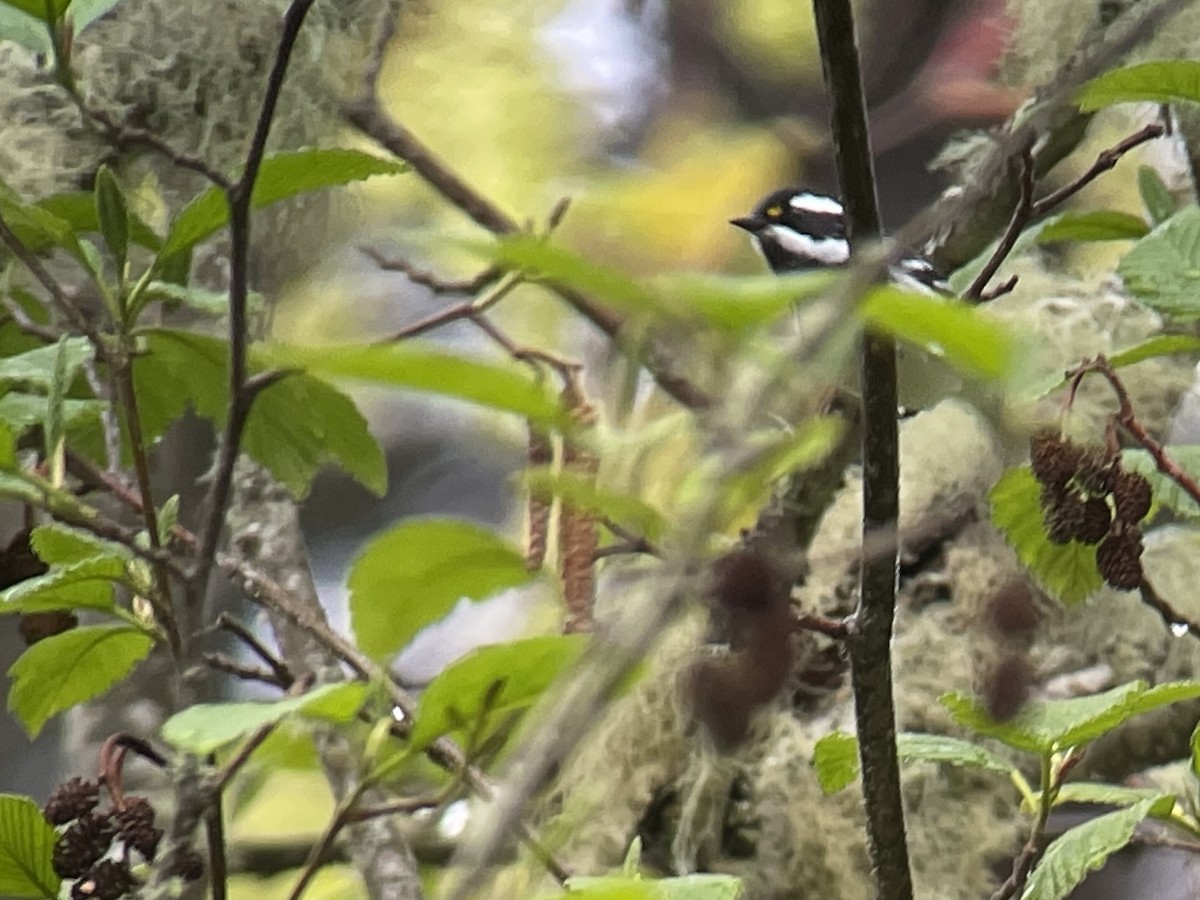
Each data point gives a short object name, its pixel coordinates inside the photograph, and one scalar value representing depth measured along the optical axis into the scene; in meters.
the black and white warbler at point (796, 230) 4.62
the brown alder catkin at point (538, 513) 3.77
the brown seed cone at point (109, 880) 3.63
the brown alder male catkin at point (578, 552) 3.74
